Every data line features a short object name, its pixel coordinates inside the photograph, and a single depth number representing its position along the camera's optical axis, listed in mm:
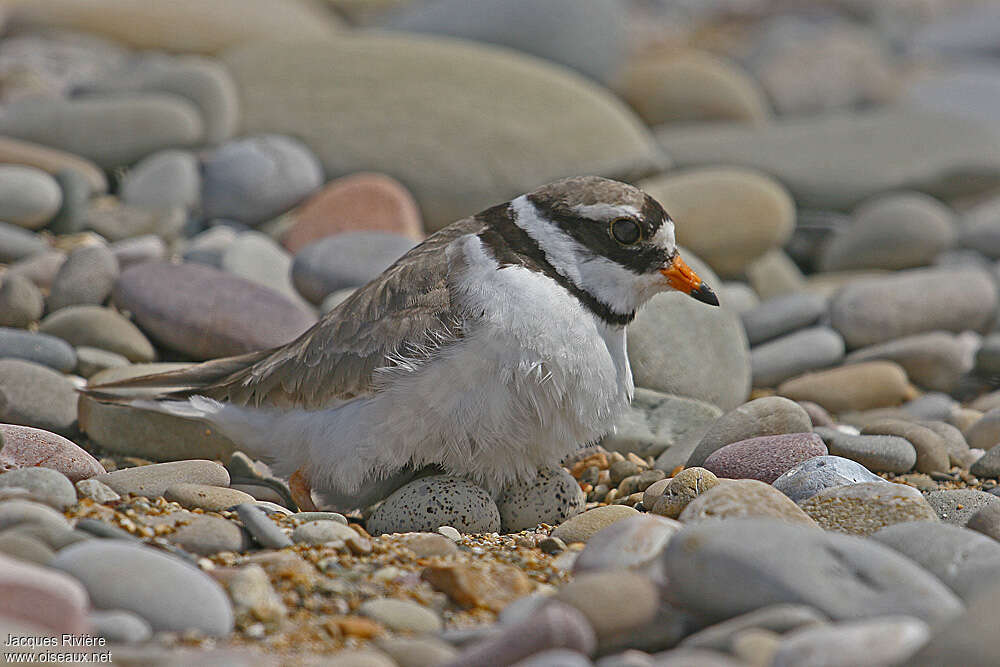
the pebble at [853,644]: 5039
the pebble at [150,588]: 5578
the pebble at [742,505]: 6777
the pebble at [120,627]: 5395
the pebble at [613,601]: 5621
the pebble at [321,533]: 7043
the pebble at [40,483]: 7062
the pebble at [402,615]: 5898
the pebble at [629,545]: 6379
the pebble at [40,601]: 5211
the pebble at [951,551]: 6109
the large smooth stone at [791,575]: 5582
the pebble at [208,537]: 6707
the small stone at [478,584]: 6203
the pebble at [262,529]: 6918
